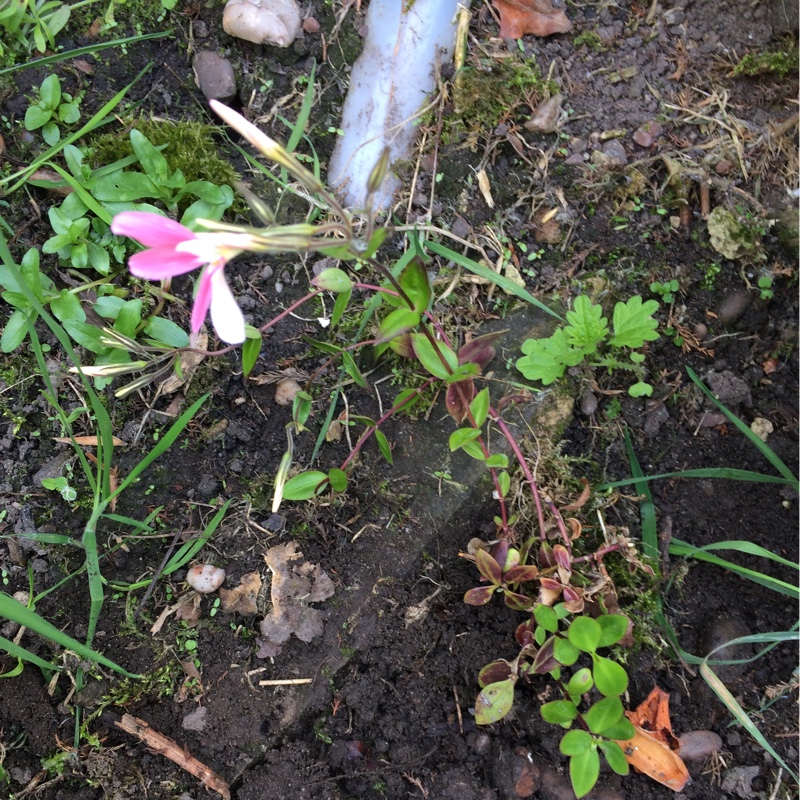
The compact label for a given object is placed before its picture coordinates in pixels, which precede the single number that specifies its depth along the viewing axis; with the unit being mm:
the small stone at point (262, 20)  429
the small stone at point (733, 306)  417
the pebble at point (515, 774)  376
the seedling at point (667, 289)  417
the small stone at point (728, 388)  410
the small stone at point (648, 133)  431
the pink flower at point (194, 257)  299
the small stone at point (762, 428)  411
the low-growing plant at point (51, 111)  425
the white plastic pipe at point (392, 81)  439
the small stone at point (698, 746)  381
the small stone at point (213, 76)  437
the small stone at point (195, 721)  384
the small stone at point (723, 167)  426
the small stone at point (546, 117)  430
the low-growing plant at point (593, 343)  397
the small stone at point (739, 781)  378
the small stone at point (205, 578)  395
